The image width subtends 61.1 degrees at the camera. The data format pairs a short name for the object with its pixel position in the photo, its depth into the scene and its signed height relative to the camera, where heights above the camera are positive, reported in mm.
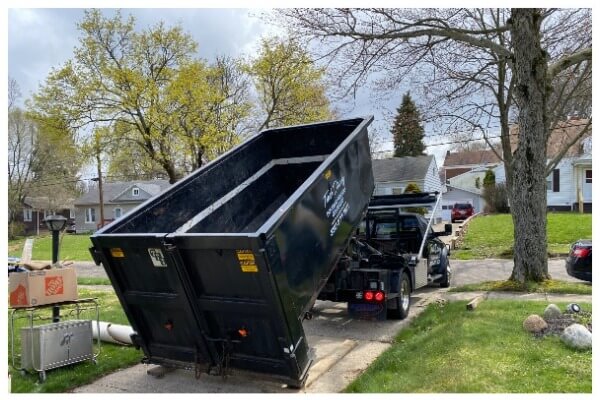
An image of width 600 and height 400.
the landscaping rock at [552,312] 6508 -1443
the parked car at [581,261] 9203 -1117
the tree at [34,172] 44281 +3353
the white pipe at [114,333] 6984 -1809
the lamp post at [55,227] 6730 -304
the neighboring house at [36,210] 57156 -724
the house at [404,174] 41656 +2354
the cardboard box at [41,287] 5938 -988
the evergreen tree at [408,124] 16384 +2555
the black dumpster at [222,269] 4531 -627
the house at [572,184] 36344 +1249
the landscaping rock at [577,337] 5277 -1447
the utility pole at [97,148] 21125 +2341
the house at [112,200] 50469 +377
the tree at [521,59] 10062 +3282
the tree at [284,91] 20172 +4657
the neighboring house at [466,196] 45403 +492
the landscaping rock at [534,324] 6059 -1487
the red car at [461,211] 38750 -758
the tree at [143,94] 21000 +4558
